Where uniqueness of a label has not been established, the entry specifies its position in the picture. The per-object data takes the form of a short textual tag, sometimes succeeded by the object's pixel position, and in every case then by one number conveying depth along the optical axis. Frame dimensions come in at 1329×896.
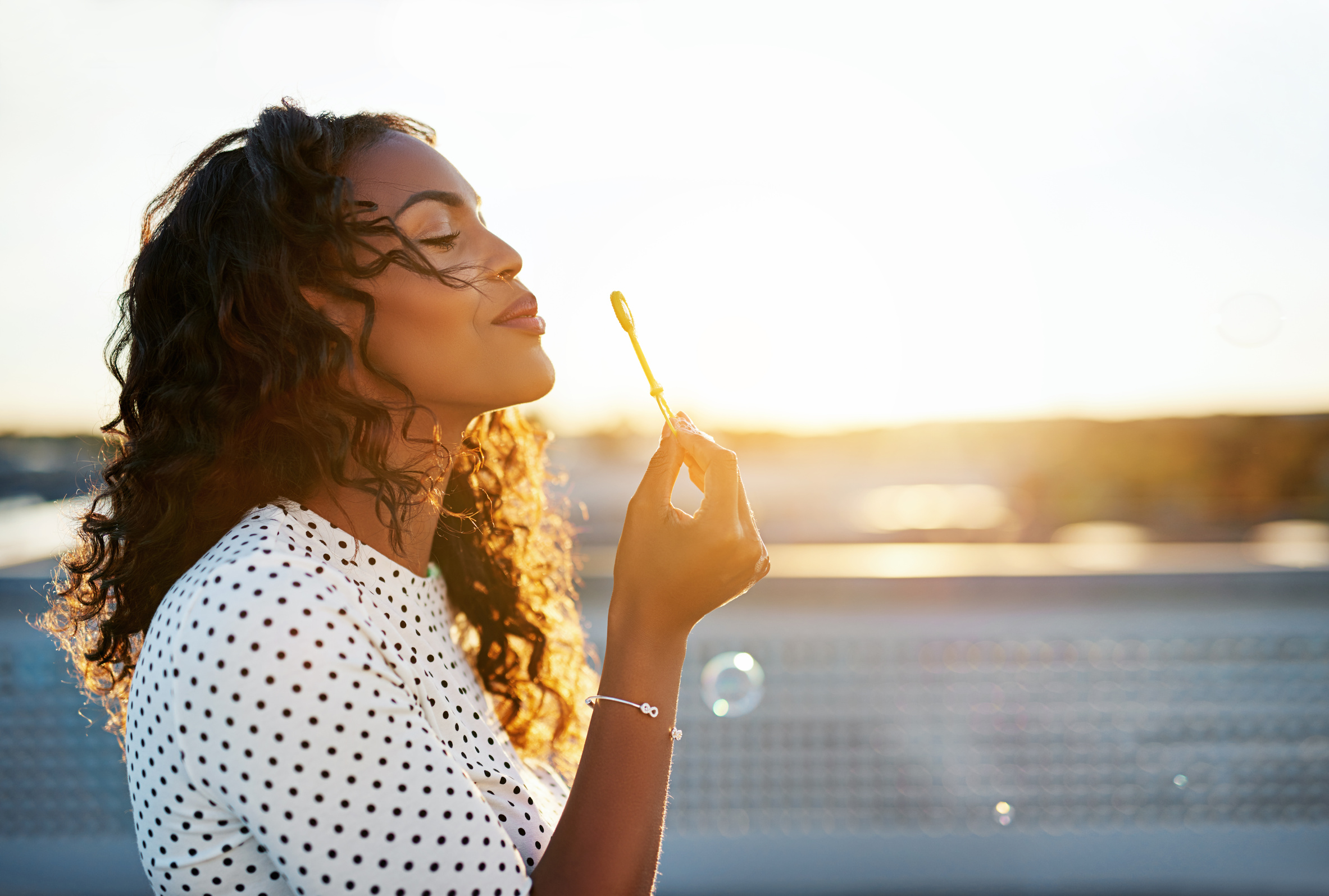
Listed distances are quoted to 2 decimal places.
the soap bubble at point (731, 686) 1.75
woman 0.57
